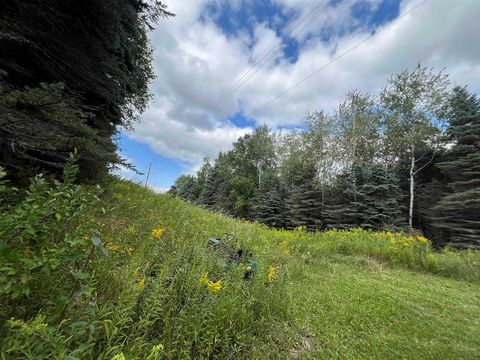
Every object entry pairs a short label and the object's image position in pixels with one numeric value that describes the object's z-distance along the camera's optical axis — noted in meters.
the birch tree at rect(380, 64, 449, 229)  18.05
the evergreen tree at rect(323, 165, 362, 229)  20.61
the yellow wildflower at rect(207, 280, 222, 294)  2.07
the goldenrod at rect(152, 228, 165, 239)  2.70
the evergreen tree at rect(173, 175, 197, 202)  49.29
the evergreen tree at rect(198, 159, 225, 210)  40.58
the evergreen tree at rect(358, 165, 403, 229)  18.34
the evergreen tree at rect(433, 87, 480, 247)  15.62
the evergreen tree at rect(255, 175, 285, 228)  27.09
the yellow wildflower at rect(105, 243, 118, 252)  2.17
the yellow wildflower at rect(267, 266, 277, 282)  2.89
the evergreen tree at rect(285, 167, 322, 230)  23.66
